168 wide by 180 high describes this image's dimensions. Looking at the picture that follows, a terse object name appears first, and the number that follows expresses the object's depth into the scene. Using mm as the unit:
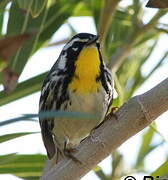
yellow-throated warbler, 5480
